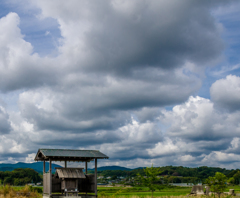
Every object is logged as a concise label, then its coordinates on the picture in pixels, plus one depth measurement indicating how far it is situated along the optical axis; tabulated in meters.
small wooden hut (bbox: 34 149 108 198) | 30.14
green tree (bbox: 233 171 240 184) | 128.55
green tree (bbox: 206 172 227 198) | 38.56
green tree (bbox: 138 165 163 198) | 37.75
